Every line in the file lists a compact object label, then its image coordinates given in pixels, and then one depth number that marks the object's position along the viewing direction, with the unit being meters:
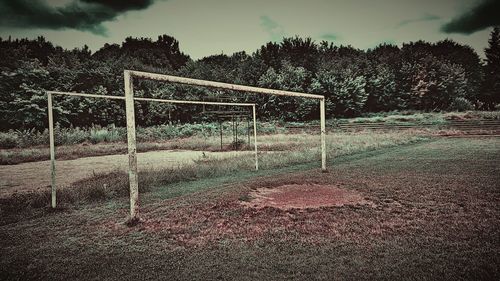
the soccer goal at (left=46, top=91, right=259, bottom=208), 5.69
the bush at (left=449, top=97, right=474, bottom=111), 39.19
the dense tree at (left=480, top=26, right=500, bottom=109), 47.62
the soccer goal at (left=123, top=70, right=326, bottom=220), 4.62
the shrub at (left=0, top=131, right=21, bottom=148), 19.44
